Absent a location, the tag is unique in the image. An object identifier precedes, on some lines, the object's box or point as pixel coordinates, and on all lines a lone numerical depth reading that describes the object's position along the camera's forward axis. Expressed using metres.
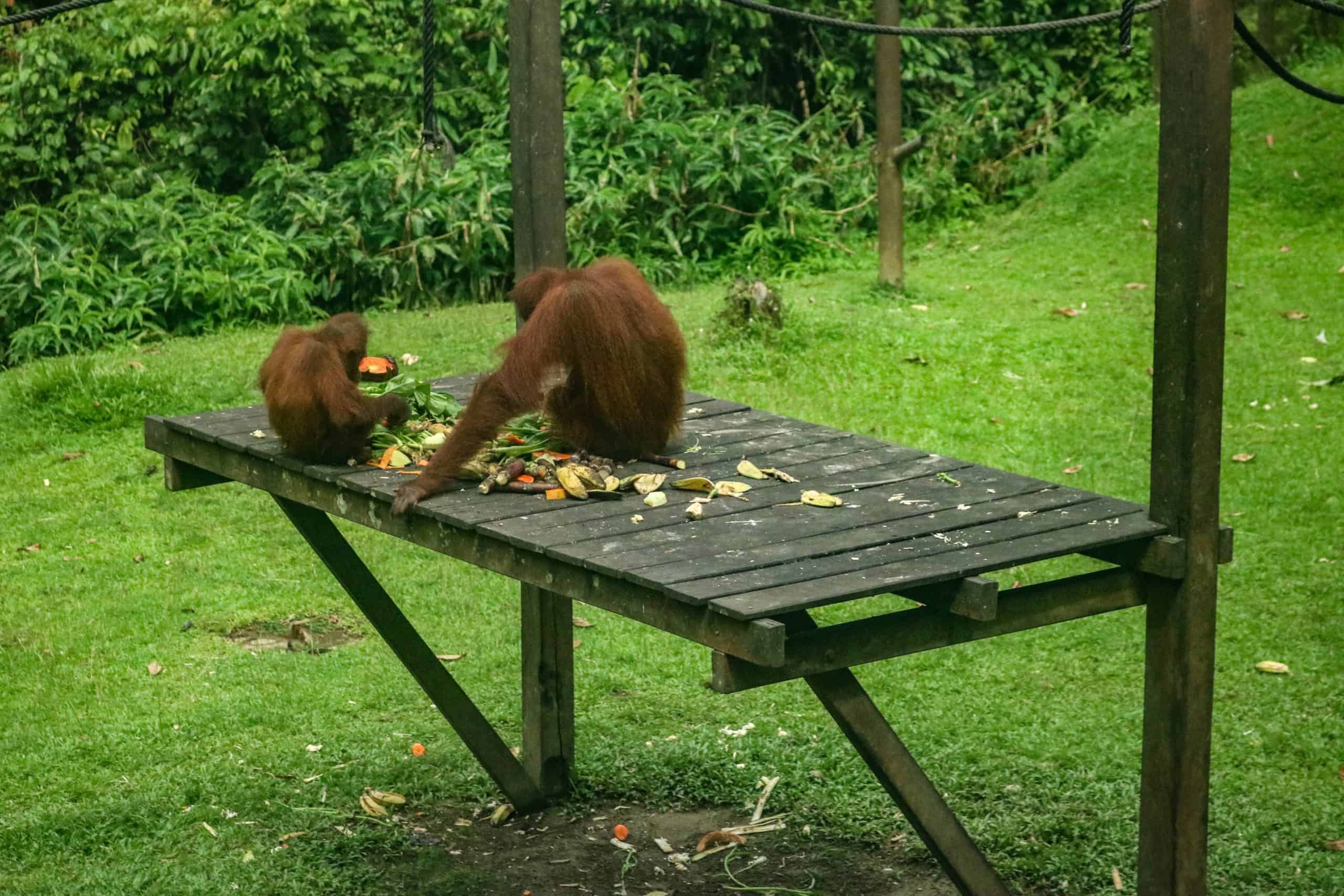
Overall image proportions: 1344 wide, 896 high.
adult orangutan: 6.83
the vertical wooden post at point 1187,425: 5.50
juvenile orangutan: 7.11
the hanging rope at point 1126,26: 5.84
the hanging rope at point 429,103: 8.30
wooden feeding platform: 5.27
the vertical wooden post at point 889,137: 15.84
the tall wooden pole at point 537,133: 7.73
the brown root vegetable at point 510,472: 6.75
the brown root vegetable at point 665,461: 7.14
